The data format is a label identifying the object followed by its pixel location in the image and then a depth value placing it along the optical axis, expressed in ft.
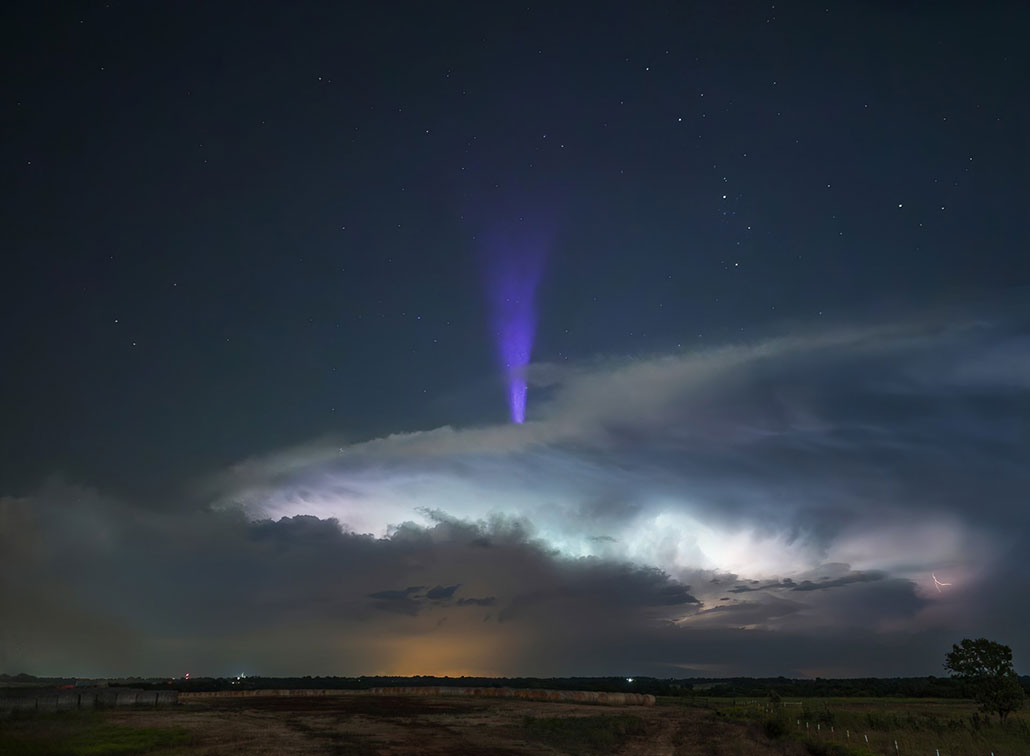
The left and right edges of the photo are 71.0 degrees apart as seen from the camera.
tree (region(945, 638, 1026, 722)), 177.78
